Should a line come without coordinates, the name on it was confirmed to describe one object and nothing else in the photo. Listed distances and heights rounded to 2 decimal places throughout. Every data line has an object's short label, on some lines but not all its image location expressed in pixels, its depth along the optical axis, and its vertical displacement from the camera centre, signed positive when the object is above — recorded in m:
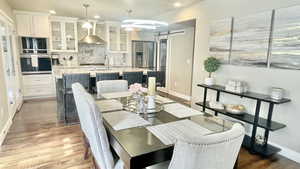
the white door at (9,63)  3.27 -0.07
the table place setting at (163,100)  2.30 -0.50
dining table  1.13 -0.56
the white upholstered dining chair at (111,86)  2.81 -0.40
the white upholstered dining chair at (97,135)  1.28 -0.54
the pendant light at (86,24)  3.85 +0.80
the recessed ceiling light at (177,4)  3.92 +1.32
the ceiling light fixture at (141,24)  2.76 +0.63
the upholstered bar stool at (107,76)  3.53 -0.29
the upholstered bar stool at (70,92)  3.33 -0.59
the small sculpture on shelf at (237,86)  2.84 -0.36
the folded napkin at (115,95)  2.46 -0.48
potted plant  3.30 -0.03
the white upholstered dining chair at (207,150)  0.87 -0.44
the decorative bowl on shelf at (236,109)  2.79 -0.71
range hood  4.44 +0.55
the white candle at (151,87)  1.95 -0.27
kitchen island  3.45 -0.85
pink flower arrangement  2.03 -0.31
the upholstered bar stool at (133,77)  3.84 -0.33
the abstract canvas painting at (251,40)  2.67 +0.39
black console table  2.42 -0.83
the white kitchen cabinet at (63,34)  5.51 +0.82
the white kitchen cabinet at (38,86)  5.05 -0.75
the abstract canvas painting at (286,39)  2.33 +0.35
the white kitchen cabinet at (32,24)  4.85 +1.00
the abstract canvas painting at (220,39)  3.23 +0.46
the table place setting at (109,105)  1.96 -0.51
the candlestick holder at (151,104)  1.94 -0.46
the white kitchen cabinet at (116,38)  6.27 +0.84
